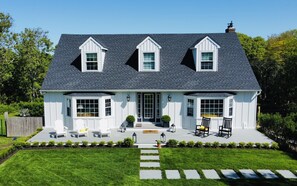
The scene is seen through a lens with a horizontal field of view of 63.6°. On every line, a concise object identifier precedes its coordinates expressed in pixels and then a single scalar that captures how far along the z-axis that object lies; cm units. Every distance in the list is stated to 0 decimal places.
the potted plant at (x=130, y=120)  1834
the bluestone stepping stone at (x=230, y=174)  1019
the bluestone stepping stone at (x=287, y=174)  1022
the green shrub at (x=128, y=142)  1401
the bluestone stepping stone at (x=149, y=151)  1327
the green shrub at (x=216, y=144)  1392
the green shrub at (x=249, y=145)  1399
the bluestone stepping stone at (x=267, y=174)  1019
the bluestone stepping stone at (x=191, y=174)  1011
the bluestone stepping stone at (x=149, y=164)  1150
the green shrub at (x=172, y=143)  1405
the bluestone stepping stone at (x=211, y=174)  1011
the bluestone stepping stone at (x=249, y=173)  1016
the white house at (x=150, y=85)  1791
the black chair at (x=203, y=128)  1639
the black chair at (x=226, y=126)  1627
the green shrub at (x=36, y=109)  2329
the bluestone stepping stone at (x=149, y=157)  1240
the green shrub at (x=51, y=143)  1404
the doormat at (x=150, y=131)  1748
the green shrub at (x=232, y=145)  1394
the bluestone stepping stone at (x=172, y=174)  1012
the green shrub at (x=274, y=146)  1390
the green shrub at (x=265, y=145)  1396
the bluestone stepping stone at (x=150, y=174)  1016
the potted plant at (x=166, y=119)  1825
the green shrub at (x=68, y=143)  1405
